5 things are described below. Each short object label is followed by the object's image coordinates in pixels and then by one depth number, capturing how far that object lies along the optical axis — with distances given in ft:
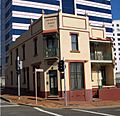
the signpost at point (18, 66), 52.22
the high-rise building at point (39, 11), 126.54
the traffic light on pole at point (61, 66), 43.86
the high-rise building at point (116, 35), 217.82
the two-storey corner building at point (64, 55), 53.72
